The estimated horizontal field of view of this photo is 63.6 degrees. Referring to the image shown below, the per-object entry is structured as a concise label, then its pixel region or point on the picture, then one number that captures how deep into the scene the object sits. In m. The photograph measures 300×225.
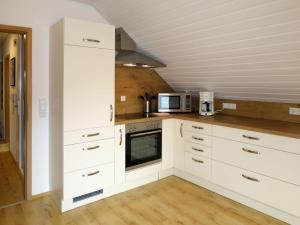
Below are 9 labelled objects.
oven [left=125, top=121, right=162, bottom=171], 2.97
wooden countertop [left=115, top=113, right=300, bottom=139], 2.32
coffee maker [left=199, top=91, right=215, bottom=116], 3.34
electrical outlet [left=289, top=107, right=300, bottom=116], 2.79
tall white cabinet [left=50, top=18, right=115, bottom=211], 2.41
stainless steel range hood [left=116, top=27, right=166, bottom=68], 2.98
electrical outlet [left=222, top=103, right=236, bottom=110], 3.45
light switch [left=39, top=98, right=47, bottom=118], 2.74
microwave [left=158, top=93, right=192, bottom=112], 3.62
